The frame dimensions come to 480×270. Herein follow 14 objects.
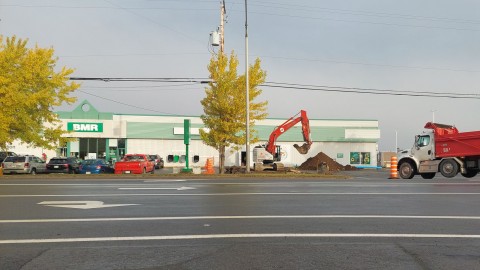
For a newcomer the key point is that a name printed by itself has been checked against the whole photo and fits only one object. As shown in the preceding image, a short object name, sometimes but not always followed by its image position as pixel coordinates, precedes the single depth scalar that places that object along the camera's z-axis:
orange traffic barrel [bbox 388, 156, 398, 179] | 25.92
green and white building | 52.22
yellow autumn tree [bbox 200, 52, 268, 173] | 34.97
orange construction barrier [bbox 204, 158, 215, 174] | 31.25
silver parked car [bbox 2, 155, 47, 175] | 31.95
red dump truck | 24.67
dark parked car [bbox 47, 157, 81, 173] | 34.22
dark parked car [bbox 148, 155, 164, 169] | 47.82
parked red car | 30.08
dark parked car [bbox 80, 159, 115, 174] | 34.56
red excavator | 34.50
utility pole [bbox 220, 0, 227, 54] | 36.29
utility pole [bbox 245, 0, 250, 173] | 29.16
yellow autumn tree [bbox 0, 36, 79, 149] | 29.62
